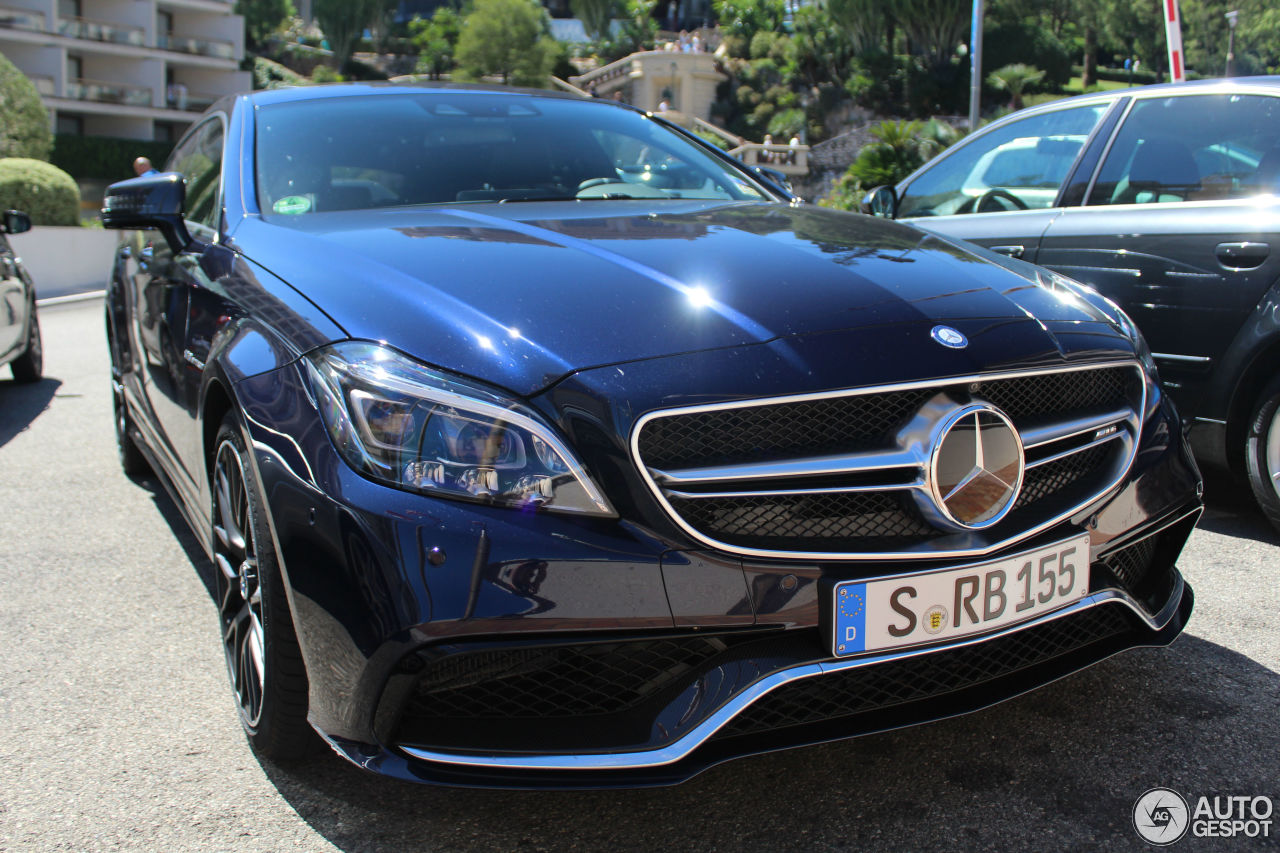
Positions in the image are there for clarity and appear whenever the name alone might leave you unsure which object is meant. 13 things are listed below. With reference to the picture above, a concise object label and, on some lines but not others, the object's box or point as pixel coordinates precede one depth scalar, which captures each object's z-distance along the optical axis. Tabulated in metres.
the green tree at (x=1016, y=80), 67.00
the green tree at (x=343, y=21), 89.75
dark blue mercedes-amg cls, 1.82
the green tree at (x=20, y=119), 22.38
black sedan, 3.65
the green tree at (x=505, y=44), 80.50
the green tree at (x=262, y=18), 84.00
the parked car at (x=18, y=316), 6.76
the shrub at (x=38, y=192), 18.27
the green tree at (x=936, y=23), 71.94
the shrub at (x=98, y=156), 51.88
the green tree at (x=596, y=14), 101.69
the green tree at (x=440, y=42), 88.38
